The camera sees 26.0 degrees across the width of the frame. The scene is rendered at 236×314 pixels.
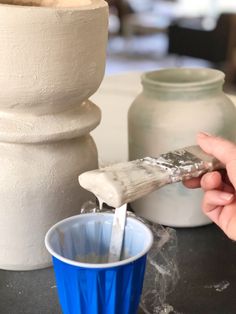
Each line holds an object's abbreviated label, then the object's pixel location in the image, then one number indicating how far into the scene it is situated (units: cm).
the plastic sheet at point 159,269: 44
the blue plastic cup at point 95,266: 36
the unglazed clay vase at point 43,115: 40
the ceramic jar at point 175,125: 51
